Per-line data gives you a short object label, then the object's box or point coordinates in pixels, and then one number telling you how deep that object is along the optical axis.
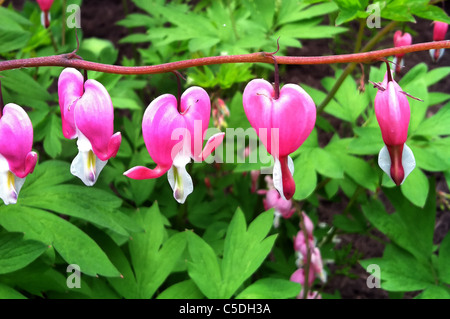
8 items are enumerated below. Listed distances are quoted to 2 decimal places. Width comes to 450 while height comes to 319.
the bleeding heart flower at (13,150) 0.27
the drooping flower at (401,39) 0.42
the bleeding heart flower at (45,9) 0.41
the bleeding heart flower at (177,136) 0.28
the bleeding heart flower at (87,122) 0.27
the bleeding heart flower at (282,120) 0.27
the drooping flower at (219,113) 0.45
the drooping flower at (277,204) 0.45
